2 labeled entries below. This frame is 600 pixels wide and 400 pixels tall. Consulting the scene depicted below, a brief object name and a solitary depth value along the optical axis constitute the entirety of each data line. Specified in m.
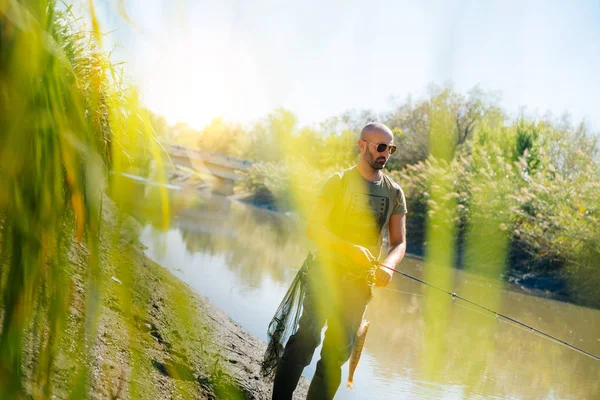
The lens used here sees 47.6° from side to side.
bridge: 53.62
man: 3.92
